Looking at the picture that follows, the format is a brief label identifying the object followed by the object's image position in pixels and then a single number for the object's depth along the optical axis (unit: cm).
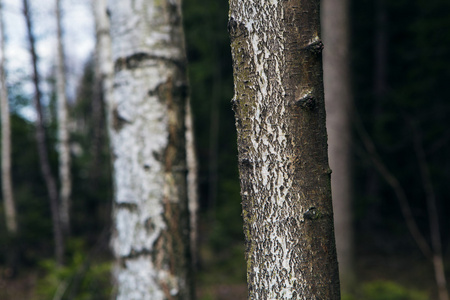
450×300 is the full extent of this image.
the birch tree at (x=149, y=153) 427
